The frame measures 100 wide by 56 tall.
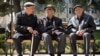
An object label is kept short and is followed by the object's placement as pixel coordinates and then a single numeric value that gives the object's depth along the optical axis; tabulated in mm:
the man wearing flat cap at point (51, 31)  7344
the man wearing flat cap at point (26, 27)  7463
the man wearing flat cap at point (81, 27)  7461
